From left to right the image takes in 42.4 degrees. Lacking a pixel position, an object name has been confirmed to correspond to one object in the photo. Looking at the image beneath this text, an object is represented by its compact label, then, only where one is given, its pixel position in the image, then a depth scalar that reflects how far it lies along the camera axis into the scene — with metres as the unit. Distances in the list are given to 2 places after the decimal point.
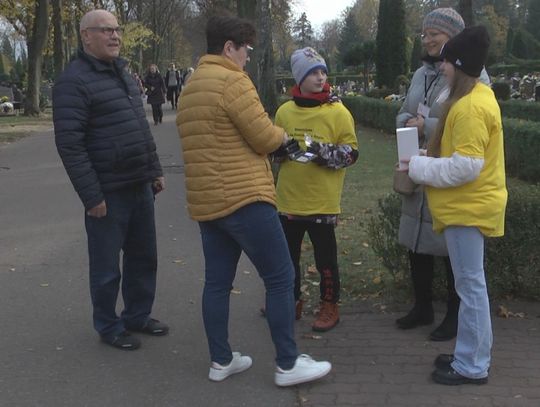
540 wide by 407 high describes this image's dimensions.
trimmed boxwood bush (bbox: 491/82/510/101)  19.44
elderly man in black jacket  3.80
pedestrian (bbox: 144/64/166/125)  20.11
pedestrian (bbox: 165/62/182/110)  27.34
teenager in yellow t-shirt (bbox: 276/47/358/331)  4.07
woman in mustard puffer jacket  3.33
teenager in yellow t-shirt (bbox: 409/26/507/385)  3.27
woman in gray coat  3.97
